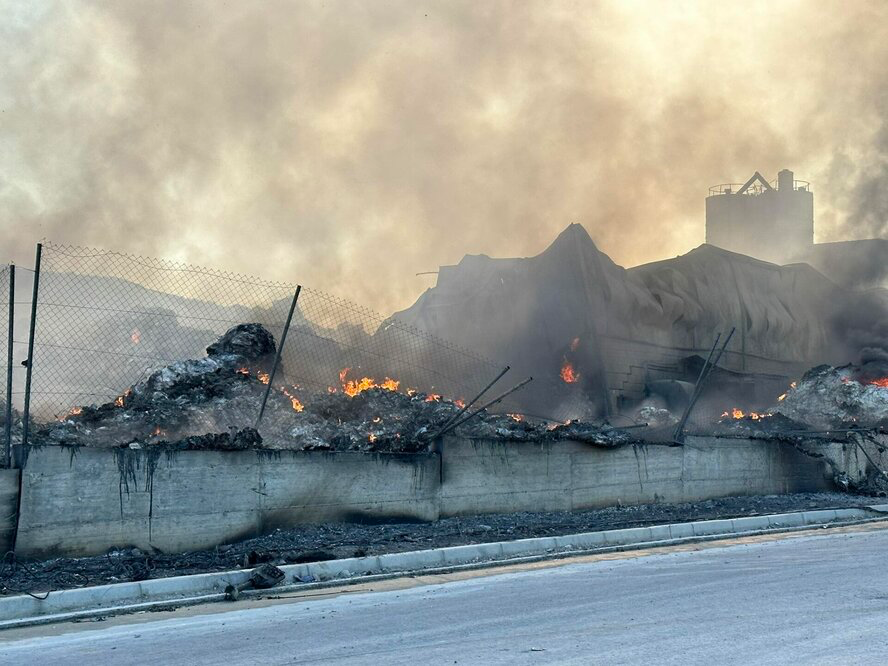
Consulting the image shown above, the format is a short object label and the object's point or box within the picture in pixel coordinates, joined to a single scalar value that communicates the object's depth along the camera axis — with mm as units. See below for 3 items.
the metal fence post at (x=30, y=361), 9230
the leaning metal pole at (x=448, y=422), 12398
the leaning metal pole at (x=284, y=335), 11718
